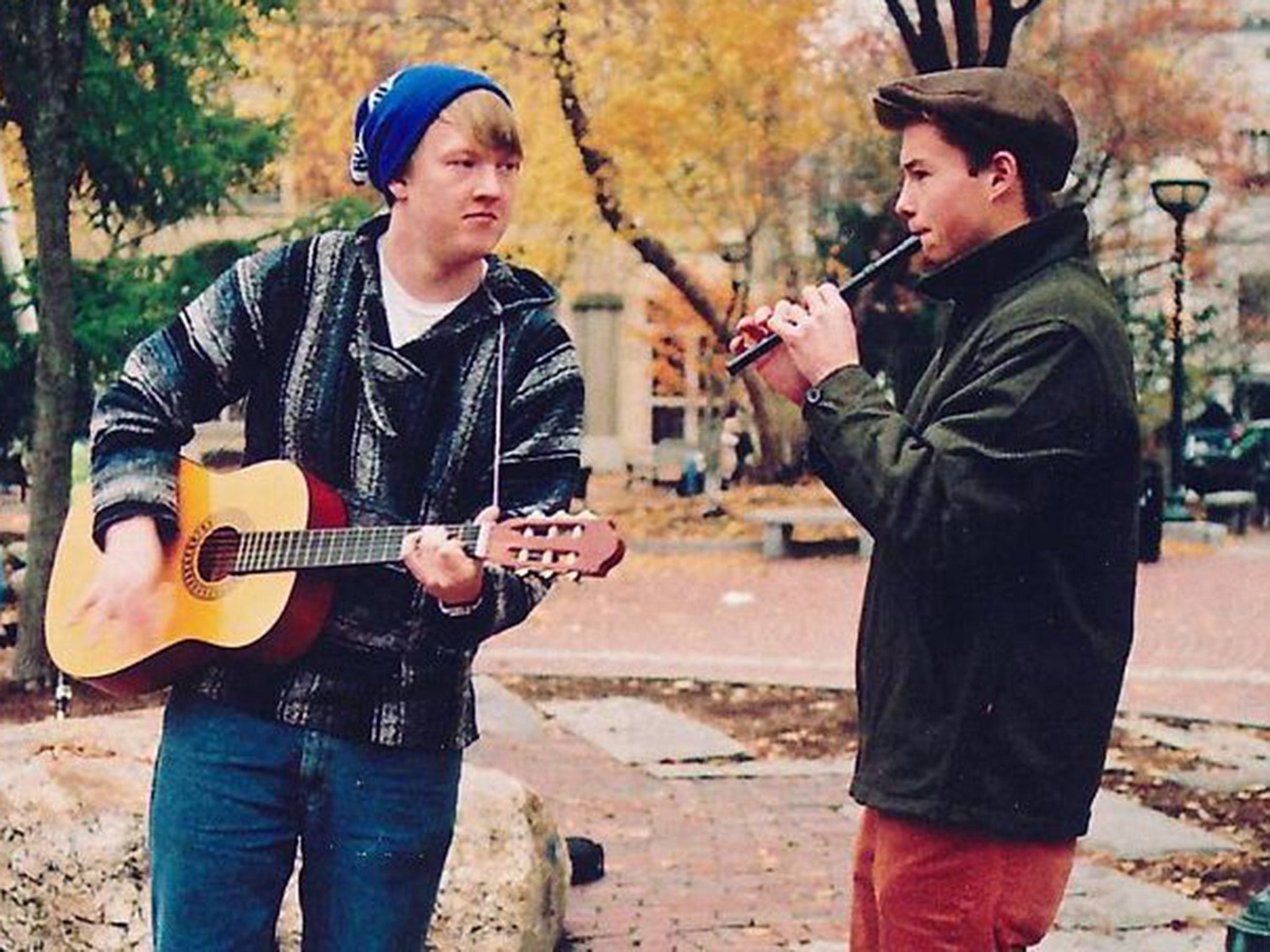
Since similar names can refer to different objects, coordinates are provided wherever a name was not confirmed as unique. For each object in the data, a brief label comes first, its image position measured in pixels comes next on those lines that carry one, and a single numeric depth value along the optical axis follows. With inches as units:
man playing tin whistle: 99.5
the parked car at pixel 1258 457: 989.8
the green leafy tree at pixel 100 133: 364.2
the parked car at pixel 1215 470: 976.9
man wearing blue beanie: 105.1
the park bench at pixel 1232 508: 926.4
